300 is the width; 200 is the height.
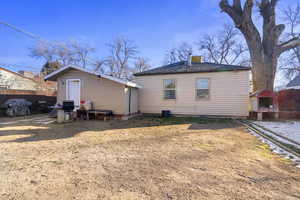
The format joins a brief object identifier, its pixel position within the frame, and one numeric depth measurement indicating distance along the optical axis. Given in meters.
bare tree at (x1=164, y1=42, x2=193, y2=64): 23.41
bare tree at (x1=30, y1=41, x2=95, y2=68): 19.23
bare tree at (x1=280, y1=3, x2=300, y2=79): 15.08
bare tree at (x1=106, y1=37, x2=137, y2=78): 24.33
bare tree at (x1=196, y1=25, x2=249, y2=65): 20.86
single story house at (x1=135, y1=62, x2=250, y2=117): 7.95
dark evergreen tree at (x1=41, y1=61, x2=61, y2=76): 22.14
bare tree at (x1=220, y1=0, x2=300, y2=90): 10.57
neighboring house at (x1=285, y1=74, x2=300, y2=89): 14.78
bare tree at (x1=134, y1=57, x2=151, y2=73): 25.16
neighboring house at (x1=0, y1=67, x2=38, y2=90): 15.13
